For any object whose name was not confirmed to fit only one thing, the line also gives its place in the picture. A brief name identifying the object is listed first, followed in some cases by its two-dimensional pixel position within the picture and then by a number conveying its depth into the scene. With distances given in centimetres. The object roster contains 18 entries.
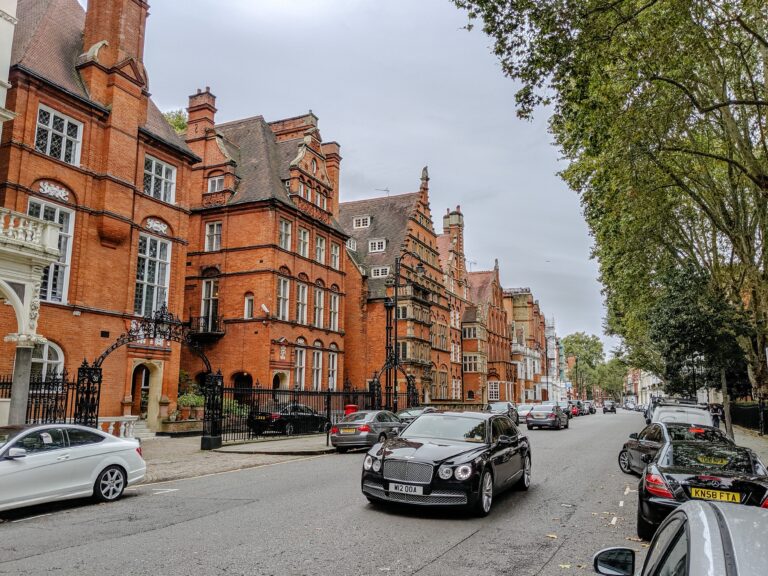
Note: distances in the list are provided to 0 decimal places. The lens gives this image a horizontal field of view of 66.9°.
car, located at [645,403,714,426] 1573
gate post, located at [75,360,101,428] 1662
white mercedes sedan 904
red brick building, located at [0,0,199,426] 2186
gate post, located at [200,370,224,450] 1984
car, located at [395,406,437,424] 2430
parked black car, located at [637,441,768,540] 717
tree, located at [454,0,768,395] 1215
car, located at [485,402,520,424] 3628
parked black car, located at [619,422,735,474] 1102
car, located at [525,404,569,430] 3381
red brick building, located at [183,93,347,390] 3369
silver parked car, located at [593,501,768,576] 195
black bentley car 853
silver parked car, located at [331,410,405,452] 1938
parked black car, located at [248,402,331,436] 2456
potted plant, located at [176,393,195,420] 2689
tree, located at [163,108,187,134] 4842
